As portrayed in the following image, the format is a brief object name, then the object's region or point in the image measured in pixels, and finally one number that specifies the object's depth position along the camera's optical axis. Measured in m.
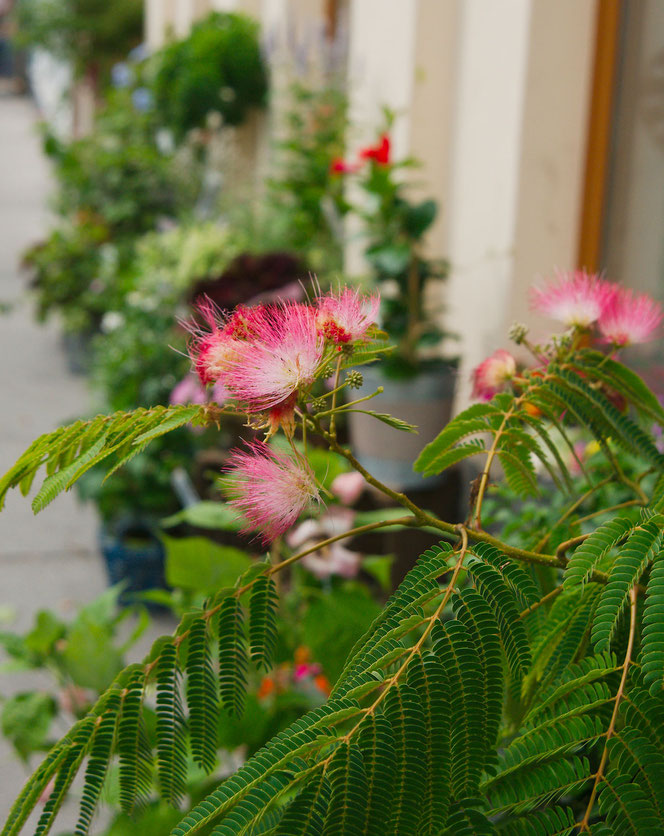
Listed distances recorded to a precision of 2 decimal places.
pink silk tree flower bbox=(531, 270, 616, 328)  1.10
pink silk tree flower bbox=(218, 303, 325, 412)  0.77
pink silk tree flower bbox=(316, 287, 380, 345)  0.80
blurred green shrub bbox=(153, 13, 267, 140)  6.81
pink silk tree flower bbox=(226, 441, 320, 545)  0.82
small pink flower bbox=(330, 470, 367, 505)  2.56
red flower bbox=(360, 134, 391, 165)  4.07
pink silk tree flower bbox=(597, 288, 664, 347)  1.13
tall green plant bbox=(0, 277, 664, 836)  0.71
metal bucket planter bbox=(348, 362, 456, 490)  3.80
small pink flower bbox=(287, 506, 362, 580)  2.60
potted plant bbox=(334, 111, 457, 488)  3.80
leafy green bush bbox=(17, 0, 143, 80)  12.33
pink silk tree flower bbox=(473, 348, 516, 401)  1.12
